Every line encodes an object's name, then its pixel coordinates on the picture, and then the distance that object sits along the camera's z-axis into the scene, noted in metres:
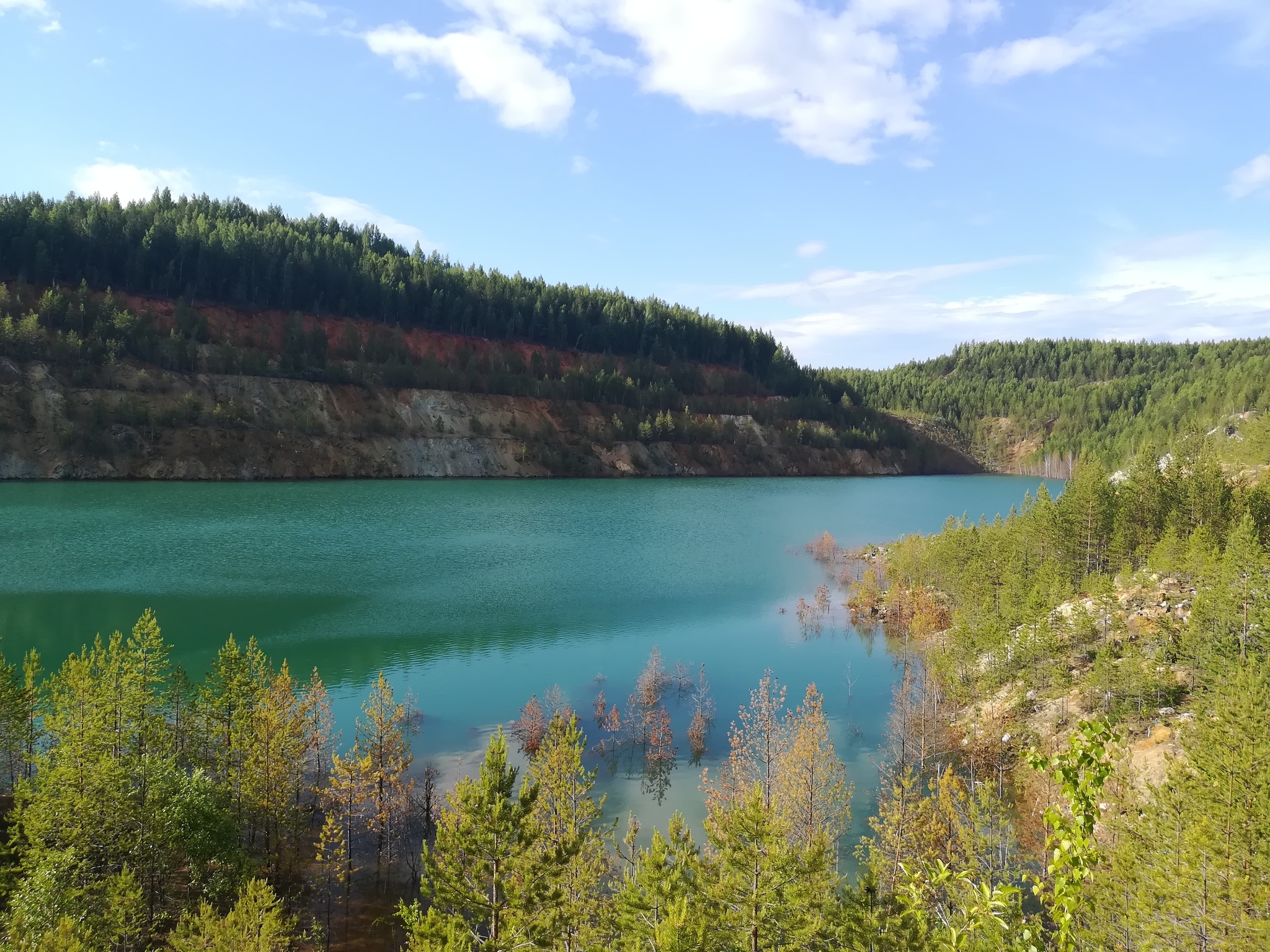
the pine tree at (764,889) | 13.21
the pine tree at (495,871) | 13.56
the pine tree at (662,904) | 11.89
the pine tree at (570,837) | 14.22
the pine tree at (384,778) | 20.30
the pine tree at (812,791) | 21.11
